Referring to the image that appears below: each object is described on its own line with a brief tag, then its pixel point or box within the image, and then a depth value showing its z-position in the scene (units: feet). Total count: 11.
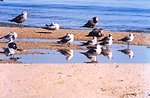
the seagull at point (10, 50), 66.59
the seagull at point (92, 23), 98.94
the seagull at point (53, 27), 99.00
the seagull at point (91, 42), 78.81
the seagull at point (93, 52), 67.77
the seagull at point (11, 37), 79.59
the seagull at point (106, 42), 79.65
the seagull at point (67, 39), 80.25
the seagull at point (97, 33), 87.55
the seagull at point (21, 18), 102.01
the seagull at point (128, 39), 84.12
